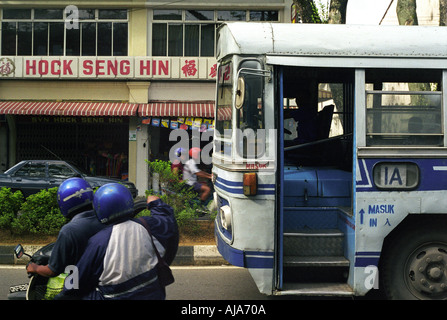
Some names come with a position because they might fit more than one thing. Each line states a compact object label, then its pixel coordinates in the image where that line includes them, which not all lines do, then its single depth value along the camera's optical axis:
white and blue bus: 4.65
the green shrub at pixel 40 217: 7.57
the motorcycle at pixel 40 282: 3.07
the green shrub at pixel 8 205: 7.69
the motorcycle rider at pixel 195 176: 9.10
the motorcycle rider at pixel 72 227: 2.87
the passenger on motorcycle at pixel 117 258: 2.81
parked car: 12.43
